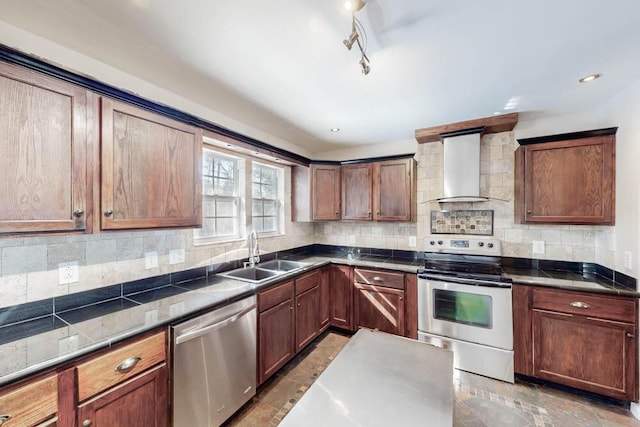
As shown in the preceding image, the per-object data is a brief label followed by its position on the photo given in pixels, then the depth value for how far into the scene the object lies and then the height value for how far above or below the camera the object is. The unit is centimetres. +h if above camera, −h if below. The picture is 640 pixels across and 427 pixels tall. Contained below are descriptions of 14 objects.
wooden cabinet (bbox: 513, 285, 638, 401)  191 -102
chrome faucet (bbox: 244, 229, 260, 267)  261 -36
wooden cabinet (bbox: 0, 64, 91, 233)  109 +28
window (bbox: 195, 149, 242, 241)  241 +18
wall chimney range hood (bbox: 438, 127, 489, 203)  274 +53
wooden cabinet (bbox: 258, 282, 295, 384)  208 -102
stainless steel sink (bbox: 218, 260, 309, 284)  244 -59
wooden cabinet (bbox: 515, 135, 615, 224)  218 +30
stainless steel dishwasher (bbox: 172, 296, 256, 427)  146 -98
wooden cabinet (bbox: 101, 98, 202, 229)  140 +28
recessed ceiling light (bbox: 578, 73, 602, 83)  184 +101
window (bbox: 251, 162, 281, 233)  299 +20
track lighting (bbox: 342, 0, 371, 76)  111 +93
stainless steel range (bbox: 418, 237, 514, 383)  228 -94
